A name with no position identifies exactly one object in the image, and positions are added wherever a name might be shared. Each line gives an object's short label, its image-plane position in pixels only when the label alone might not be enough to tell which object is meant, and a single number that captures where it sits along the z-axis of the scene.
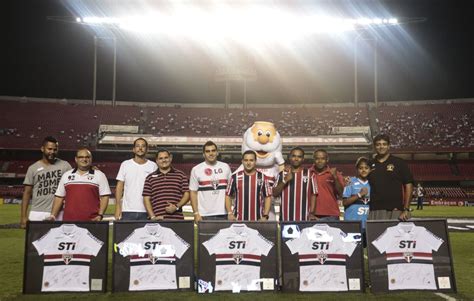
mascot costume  8.27
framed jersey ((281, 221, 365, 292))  5.79
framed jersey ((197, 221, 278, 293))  5.78
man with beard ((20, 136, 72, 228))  6.79
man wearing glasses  6.46
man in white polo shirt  6.87
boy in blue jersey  6.97
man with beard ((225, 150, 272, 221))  6.62
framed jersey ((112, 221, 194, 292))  5.79
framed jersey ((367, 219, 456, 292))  5.82
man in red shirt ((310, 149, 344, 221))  6.93
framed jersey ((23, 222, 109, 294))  5.77
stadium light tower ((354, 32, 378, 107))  41.92
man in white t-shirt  6.89
